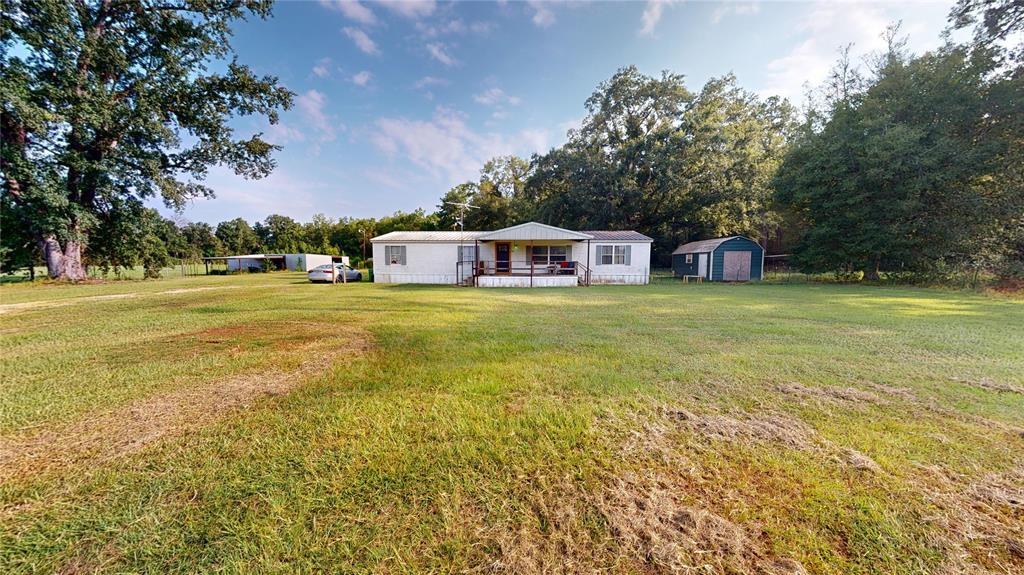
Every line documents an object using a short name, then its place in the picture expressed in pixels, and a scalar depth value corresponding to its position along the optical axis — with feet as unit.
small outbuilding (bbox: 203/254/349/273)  114.01
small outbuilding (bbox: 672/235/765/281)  60.75
